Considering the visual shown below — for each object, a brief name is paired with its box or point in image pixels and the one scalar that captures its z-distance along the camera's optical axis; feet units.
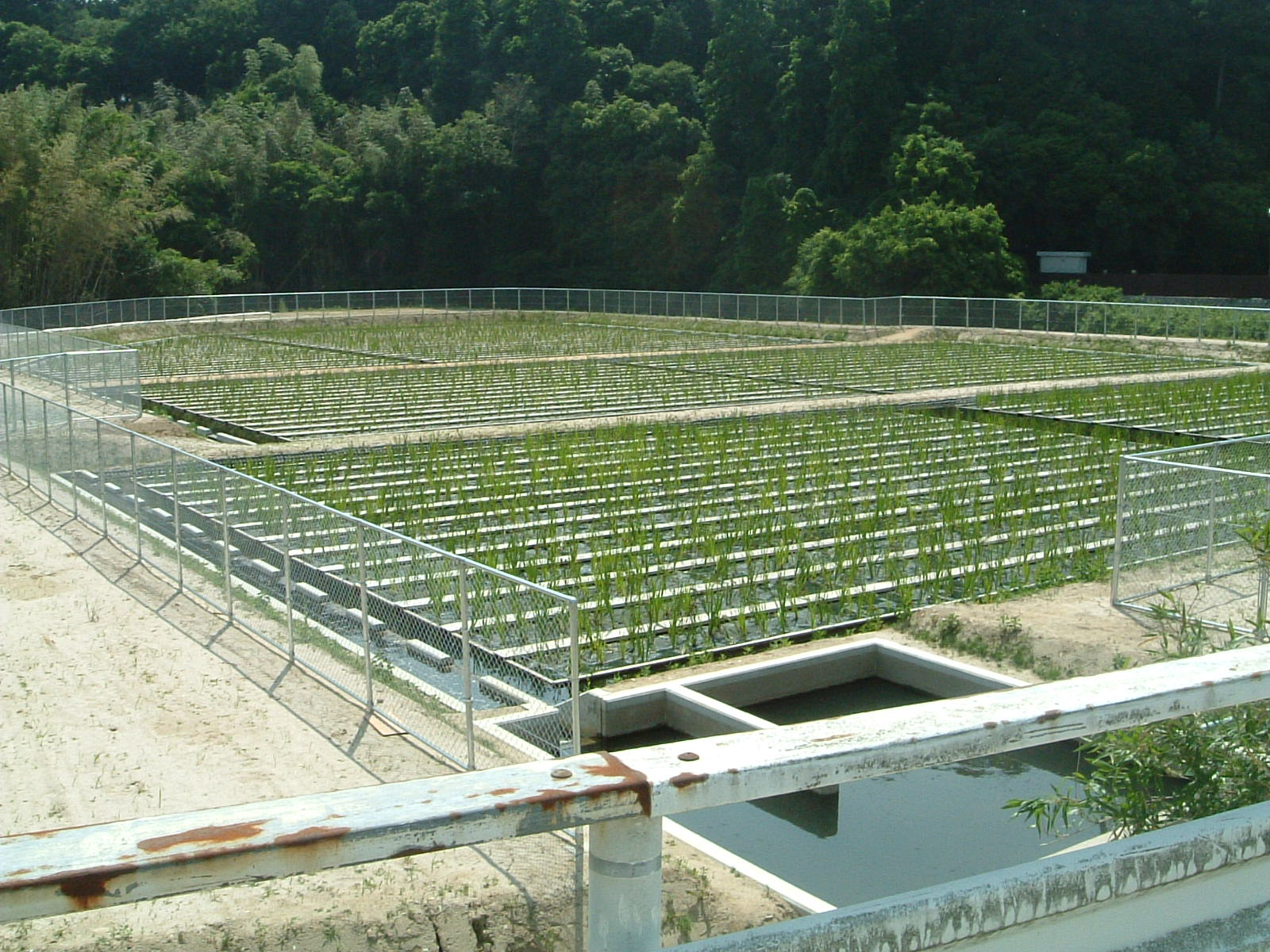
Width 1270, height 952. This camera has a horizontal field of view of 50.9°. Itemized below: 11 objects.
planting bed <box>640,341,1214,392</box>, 93.97
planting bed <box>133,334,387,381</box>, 107.65
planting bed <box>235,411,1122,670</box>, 37.24
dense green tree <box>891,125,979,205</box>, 176.24
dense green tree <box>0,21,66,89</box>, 273.54
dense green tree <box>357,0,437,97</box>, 279.49
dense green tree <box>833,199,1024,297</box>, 159.33
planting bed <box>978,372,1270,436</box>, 70.90
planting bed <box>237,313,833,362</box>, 125.59
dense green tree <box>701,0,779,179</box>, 219.20
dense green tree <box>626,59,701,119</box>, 244.01
